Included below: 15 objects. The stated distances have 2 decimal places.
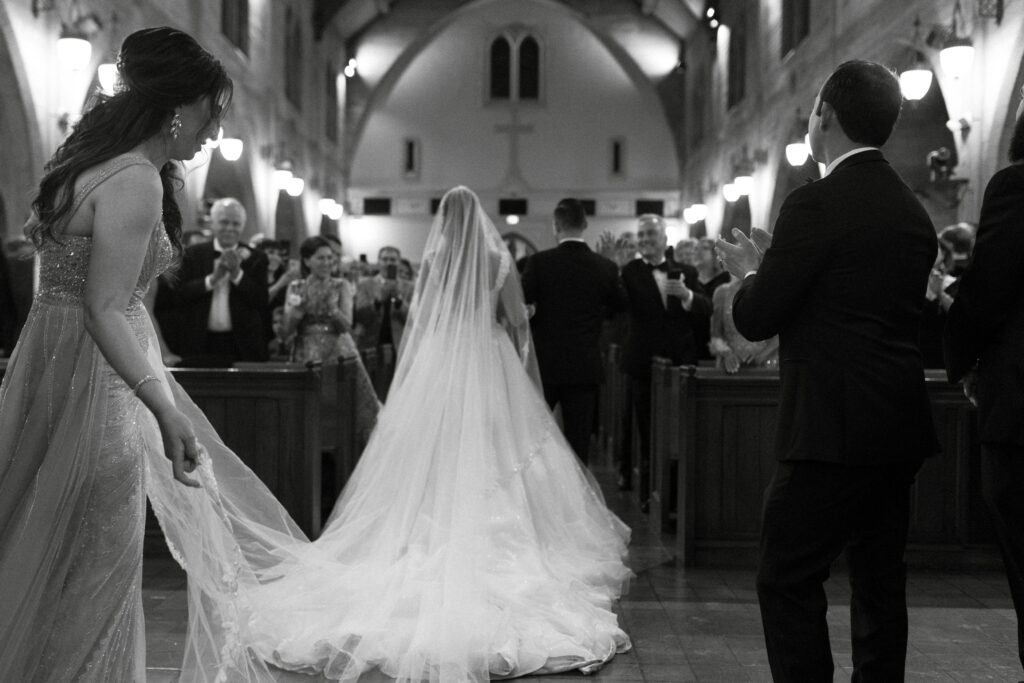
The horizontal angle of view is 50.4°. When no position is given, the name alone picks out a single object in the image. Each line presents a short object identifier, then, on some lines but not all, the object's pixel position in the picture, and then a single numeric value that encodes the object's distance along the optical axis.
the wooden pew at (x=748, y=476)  5.50
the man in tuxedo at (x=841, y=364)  2.58
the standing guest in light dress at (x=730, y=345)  5.83
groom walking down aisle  6.02
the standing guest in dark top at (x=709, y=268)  7.60
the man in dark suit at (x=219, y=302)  6.15
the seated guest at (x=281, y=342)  6.61
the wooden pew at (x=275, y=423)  5.52
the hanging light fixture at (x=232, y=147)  14.30
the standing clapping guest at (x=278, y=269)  7.26
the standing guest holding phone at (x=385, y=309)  9.73
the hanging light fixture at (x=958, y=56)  8.86
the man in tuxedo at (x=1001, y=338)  2.69
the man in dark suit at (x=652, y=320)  6.91
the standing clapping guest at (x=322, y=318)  6.36
